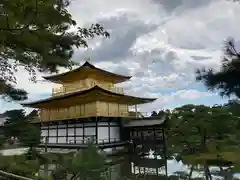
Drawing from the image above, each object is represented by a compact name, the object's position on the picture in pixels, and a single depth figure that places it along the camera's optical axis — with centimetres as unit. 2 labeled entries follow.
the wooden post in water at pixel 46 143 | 962
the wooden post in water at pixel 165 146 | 1265
